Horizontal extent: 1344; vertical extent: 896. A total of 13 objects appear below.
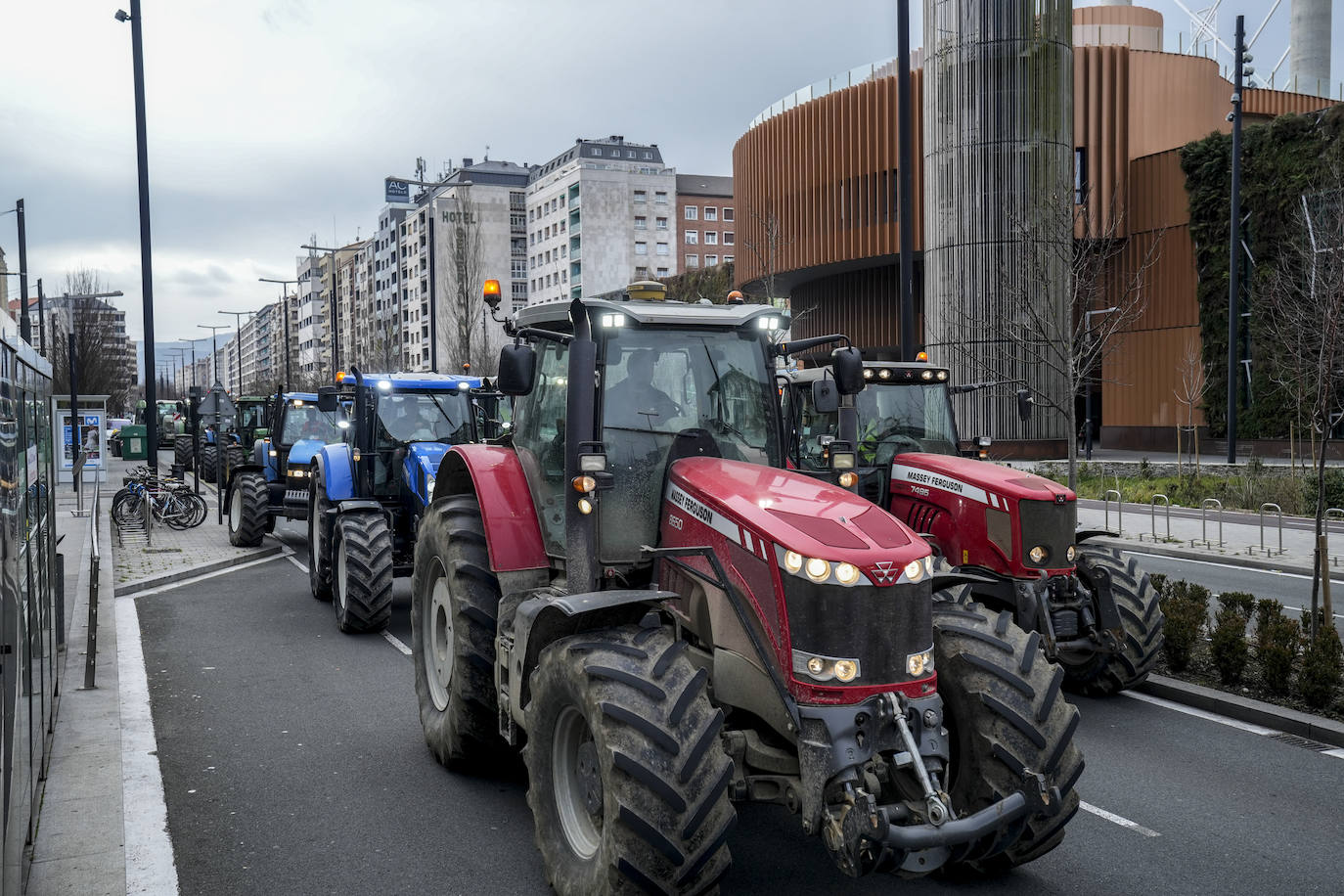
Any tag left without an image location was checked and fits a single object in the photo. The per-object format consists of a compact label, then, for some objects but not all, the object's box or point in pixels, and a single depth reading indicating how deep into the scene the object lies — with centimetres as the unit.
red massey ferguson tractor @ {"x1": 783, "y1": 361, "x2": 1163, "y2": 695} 811
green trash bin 4556
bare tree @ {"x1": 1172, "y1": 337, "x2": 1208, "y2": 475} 3662
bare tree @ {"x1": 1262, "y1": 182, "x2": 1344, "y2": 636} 1465
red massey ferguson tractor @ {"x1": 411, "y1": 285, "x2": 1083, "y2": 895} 422
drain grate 727
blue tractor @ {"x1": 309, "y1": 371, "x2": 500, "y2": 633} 1148
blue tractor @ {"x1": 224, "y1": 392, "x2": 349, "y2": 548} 1741
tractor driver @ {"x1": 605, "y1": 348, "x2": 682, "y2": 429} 566
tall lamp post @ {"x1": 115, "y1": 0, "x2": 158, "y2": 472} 1892
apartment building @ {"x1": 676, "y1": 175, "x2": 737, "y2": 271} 10719
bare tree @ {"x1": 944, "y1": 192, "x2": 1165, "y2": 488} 1952
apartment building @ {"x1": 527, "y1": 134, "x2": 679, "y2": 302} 9956
